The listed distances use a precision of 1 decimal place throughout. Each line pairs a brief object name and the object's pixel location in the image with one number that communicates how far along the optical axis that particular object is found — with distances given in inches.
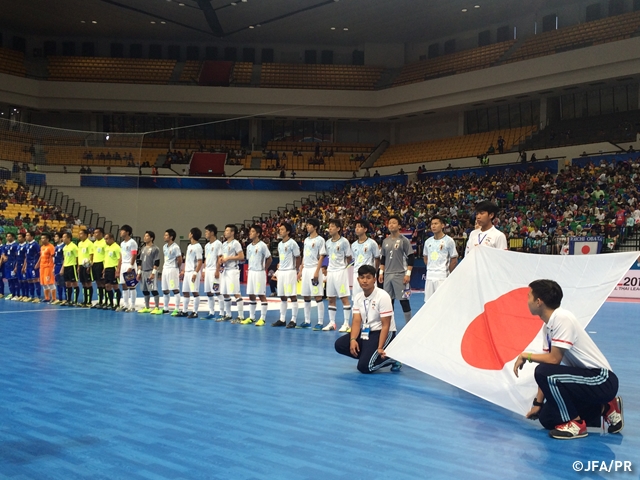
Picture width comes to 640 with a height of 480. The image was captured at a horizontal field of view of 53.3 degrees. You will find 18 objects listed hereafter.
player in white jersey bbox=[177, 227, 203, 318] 551.2
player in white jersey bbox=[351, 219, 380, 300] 439.1
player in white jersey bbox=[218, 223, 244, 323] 525.5
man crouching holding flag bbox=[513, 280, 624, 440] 205.2
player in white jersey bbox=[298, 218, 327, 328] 478.6
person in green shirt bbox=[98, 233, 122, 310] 610.2
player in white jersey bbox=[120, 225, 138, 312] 596.1
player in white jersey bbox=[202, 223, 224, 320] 536.4
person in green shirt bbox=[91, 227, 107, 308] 621.6
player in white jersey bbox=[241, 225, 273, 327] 506.9
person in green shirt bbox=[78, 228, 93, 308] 638.5
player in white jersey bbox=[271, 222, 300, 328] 494.6
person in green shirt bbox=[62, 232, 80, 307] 653.3
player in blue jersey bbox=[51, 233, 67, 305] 670.5
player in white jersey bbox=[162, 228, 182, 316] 567.8
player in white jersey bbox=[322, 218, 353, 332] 465.7
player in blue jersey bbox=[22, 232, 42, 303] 705.6
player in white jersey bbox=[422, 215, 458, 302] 388.5
